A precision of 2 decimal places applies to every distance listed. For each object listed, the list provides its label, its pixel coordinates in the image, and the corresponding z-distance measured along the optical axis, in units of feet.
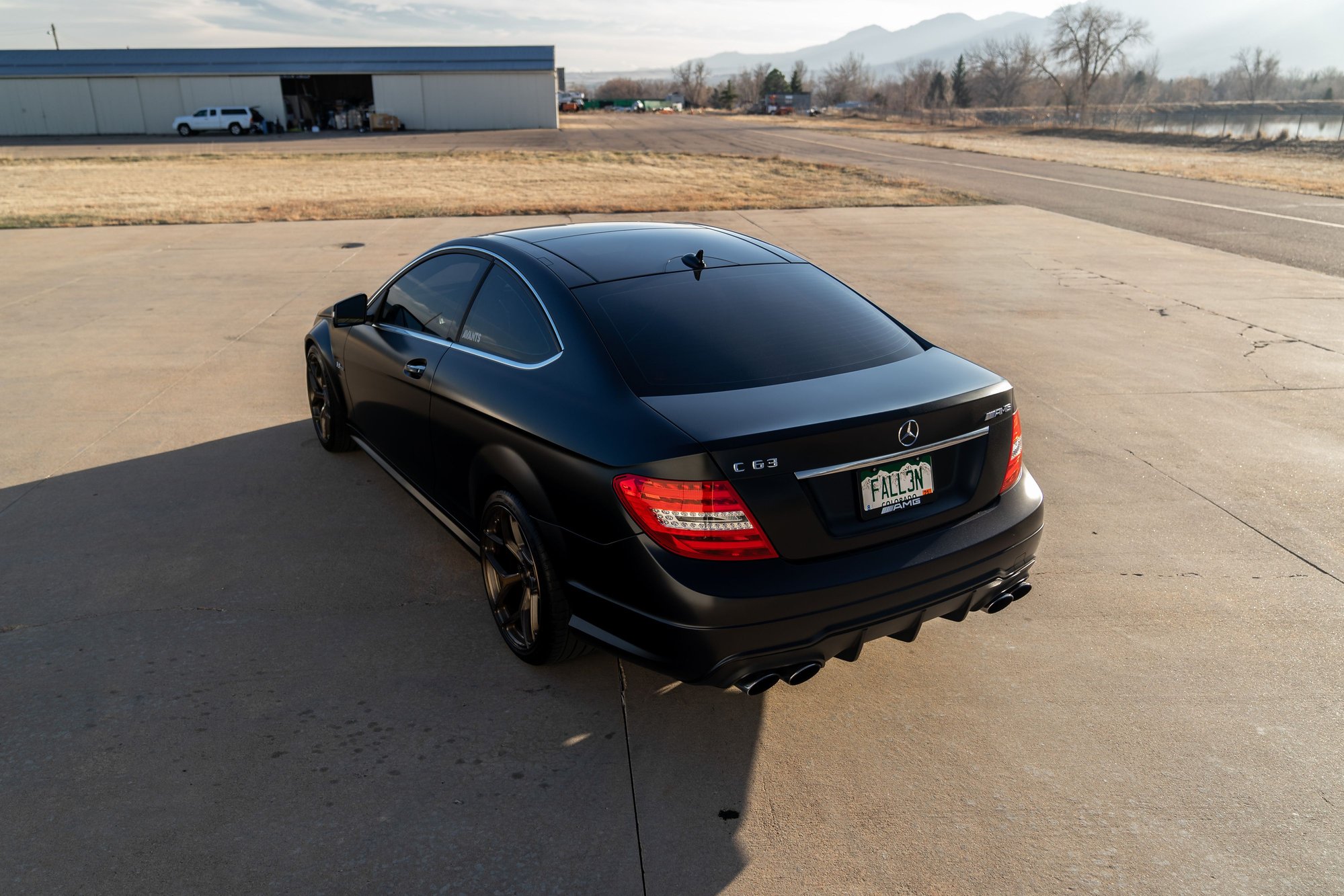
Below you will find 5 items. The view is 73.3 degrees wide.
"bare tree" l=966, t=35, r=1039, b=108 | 405.39
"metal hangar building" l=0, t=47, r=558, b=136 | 178.29
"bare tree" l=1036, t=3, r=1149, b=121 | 289.12
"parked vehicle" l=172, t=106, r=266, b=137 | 168.45
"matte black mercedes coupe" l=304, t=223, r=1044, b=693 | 9.00
